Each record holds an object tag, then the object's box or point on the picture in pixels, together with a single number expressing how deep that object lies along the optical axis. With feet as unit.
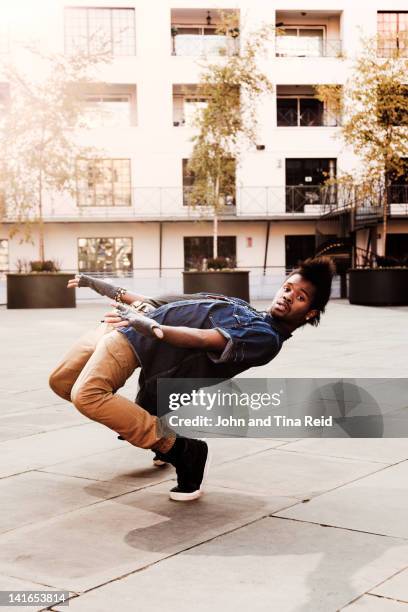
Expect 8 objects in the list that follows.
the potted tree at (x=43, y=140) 72.08
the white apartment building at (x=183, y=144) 110.32
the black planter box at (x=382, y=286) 68.85
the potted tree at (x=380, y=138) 69.21
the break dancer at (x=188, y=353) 12.34
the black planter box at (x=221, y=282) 72.28
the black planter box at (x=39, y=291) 71.89
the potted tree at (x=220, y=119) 78.18
